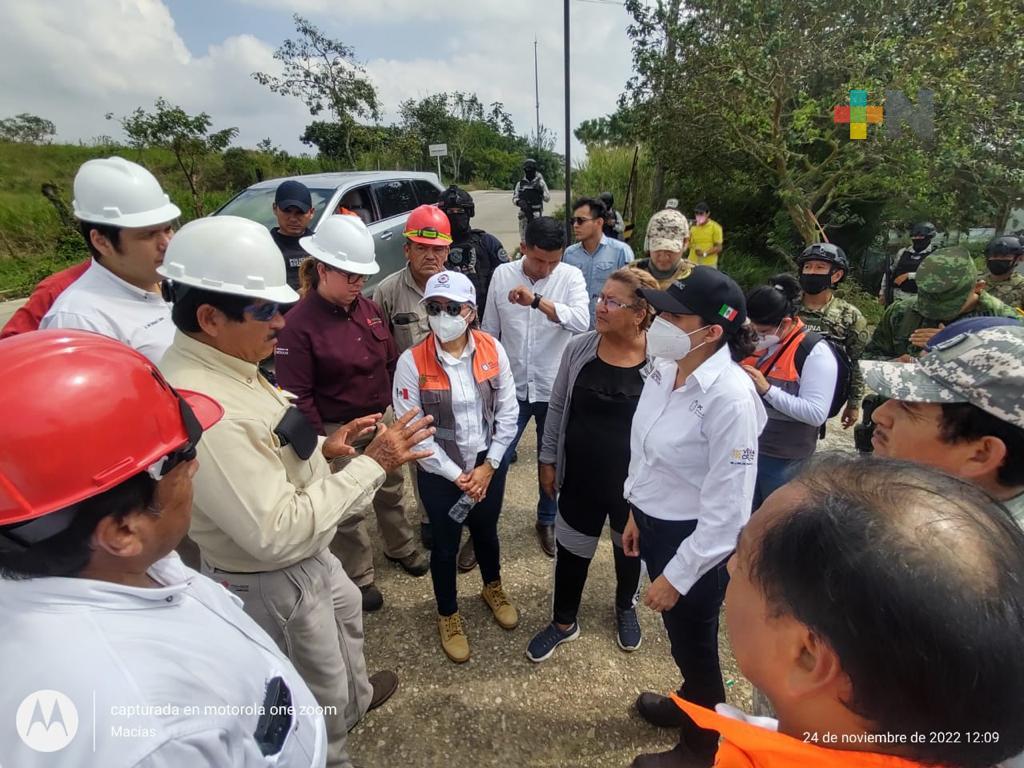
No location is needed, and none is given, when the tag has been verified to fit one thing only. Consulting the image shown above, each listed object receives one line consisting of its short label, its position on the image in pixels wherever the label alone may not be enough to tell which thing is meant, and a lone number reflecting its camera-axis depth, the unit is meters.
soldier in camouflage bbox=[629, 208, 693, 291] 4.36
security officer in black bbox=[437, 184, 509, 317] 4.27
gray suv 5.83
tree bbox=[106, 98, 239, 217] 11.03
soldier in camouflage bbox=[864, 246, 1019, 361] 2.89
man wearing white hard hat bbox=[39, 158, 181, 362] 2.15
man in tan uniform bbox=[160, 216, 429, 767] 1.40
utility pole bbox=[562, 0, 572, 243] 6.67
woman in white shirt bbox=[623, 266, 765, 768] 1.73
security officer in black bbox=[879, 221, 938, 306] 6.28
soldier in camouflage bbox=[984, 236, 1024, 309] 4.40
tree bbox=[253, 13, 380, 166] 14.71
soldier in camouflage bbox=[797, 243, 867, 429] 3.06
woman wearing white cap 2.38
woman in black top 2.34
